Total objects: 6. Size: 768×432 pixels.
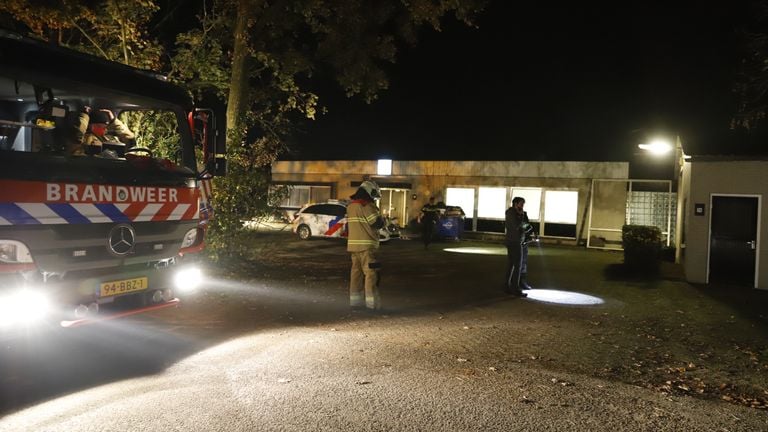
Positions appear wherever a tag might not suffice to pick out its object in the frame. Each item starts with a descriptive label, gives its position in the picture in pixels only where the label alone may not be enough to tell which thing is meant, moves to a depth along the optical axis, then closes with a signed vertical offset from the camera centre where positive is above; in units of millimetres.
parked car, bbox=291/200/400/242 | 21750 -446
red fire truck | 5453 +98
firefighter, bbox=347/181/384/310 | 9109 -460
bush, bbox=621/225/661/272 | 15148 -679
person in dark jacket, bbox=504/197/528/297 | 11188 -479
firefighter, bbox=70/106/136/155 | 6227 +759
